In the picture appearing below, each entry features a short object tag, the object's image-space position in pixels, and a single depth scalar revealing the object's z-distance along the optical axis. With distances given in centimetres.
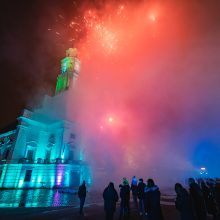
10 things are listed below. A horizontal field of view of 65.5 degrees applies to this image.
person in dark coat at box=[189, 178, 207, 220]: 677
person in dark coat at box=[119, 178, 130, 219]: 980
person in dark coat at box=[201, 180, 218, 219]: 856
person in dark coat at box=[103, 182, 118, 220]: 790
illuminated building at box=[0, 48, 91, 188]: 3744
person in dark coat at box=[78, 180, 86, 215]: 1163
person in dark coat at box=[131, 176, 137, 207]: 1178
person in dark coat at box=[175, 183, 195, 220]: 570
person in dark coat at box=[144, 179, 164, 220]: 661
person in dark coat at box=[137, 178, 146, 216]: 1044
